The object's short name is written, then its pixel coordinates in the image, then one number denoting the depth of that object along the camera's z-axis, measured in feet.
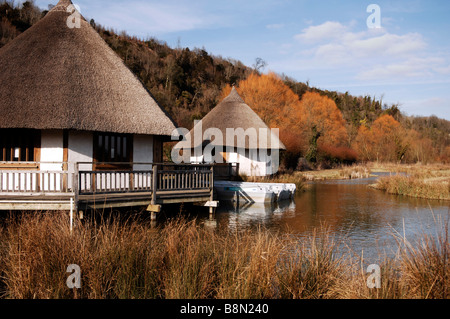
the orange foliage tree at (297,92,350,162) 157.17
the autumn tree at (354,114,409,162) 170.60
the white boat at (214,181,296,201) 67.55
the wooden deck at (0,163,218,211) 37.81
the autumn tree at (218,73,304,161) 137.49
